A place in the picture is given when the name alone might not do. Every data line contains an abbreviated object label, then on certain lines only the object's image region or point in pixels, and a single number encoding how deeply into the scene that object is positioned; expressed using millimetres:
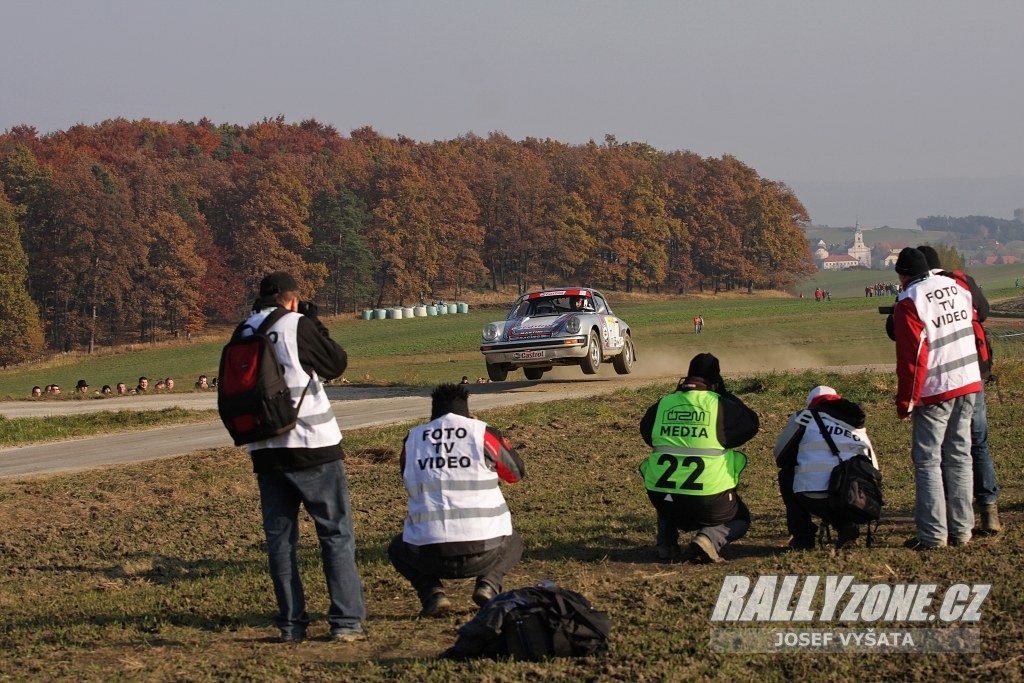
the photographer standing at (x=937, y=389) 15555
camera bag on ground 11969
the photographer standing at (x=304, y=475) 13117
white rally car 45781
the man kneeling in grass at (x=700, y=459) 16031
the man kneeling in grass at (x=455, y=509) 14039
